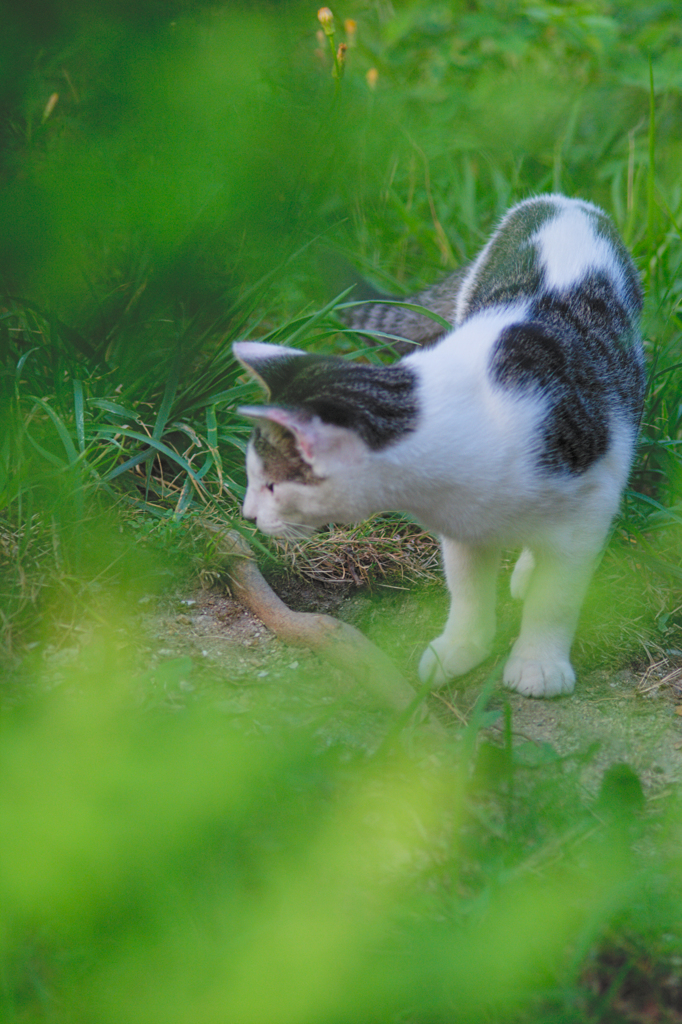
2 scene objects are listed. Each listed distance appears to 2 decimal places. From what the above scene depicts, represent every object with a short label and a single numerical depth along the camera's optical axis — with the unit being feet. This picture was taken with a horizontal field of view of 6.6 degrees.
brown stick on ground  9.69
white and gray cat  9.53
